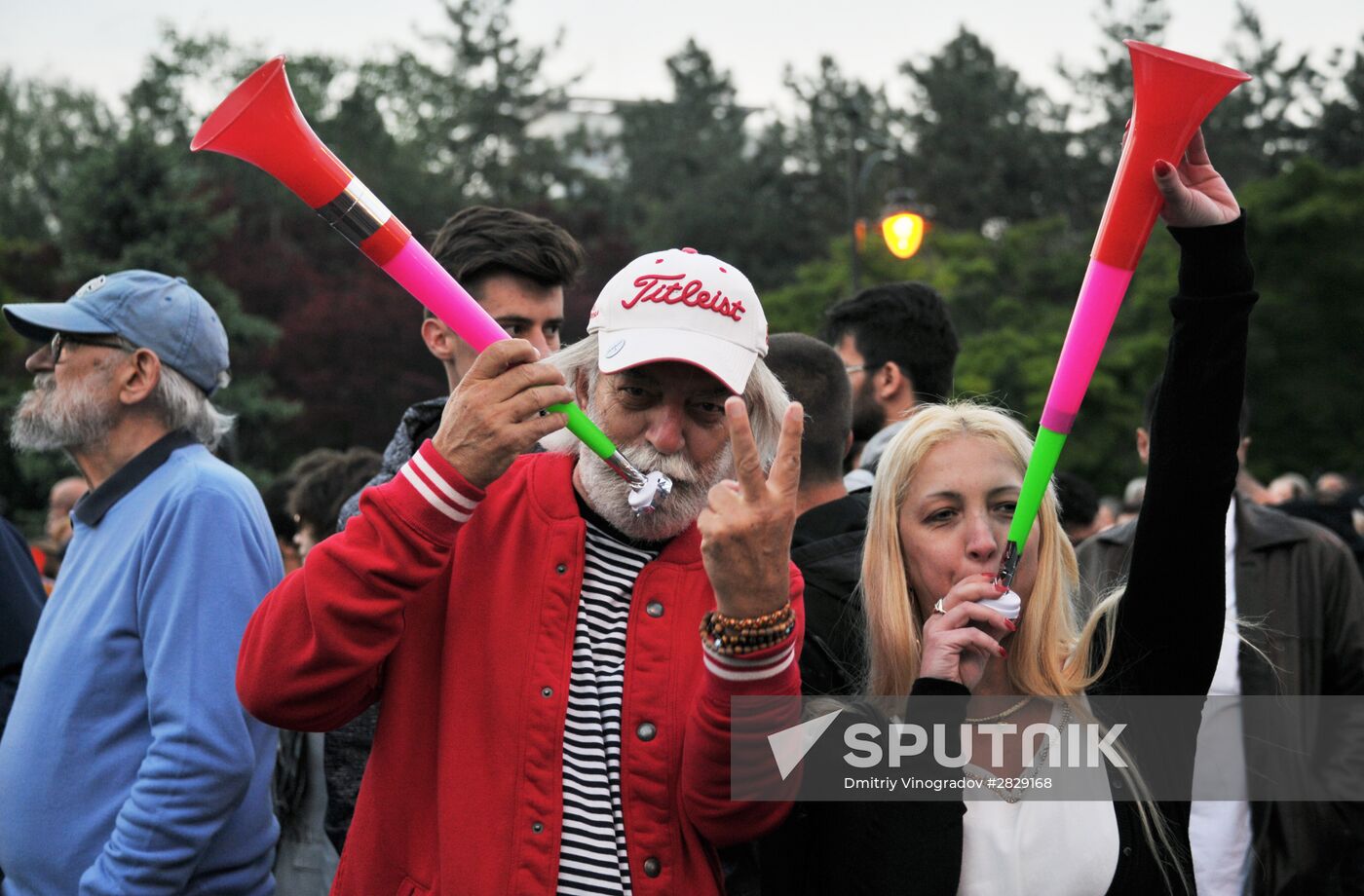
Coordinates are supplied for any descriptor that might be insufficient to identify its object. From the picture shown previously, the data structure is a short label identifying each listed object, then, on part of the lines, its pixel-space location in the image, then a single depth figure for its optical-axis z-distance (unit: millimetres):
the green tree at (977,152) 44125
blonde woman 2559
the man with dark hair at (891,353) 5129
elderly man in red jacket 2371
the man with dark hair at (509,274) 4273
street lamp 14867
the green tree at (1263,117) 41344
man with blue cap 3137
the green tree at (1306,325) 34562
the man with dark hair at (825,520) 3074
